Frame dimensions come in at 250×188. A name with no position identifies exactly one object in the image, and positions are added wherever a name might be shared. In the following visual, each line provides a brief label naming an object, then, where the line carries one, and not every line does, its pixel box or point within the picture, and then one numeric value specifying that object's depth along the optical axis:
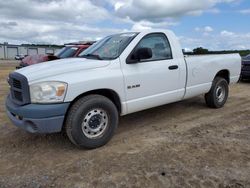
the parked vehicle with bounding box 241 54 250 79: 8.16
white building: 49.90
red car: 6.80
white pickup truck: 2.69
